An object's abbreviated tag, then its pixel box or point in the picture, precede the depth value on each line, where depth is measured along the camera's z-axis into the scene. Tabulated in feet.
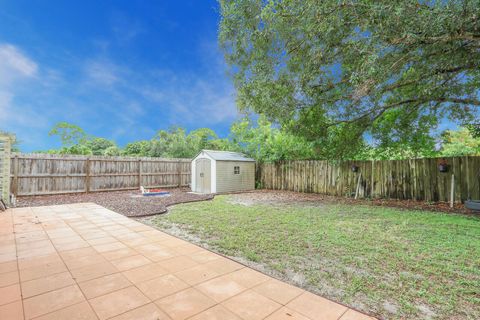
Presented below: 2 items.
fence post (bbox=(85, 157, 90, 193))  30.17
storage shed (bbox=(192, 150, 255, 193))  33.71
